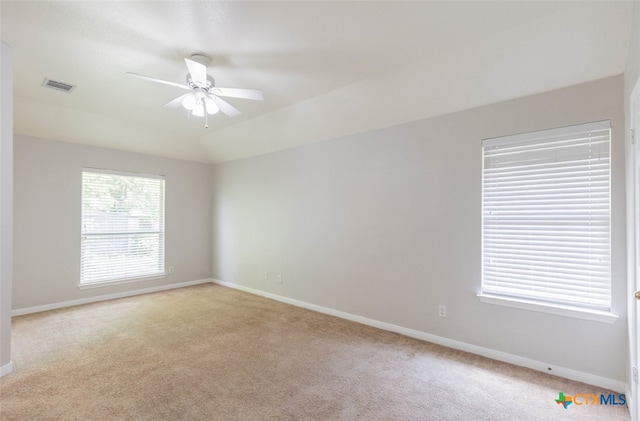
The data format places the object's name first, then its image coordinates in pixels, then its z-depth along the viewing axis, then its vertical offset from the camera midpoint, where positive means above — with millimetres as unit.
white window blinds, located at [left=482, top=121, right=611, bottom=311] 2357 -9
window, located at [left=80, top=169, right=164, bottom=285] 4586 -253
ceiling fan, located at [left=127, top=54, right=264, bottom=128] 2404 +1076
